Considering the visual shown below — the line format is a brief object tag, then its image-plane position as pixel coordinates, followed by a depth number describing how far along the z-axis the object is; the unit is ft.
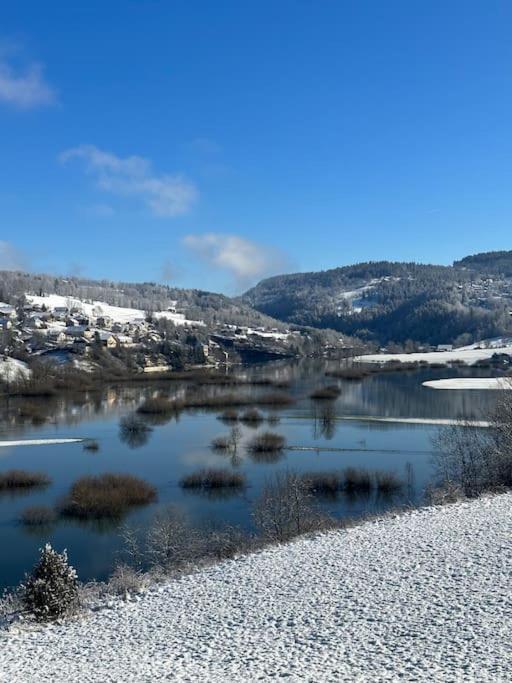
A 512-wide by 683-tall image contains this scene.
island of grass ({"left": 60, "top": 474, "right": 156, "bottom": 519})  51.08
